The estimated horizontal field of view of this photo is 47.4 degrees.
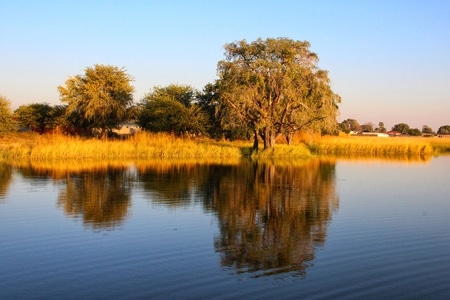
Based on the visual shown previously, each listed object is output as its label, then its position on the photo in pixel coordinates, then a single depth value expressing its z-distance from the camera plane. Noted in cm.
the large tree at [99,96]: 4925
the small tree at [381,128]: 16162
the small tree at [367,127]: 16125
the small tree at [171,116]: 4772
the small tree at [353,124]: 15938
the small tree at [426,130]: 16342
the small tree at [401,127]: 15800
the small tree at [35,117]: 5291
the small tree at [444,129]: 16480
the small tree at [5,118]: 4400
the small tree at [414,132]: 13288
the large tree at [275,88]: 4081
